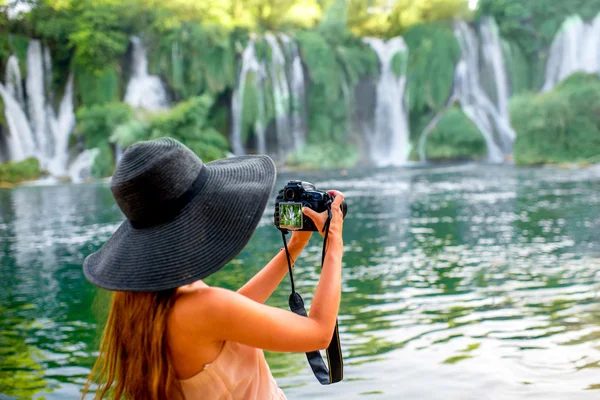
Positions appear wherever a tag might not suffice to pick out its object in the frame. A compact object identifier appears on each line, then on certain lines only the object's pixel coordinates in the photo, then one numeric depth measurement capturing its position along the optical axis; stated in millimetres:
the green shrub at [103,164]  24312
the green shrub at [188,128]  24784
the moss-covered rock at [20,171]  23375
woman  1688
